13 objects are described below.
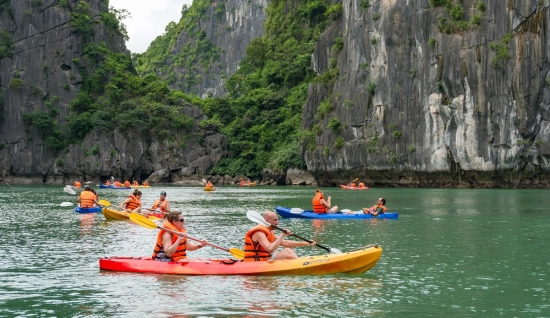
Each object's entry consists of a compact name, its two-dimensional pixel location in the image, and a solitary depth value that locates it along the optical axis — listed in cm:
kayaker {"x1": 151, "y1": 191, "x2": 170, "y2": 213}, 2877
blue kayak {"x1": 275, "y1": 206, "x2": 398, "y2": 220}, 2942
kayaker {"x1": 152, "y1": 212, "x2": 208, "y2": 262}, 1520
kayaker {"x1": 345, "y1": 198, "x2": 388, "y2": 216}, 2927
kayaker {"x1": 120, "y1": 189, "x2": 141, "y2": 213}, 3016
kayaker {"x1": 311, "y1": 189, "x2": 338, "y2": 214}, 3025
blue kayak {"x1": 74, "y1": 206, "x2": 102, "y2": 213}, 3256
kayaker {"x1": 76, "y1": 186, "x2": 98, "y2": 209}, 3253
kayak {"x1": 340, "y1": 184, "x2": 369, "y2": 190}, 6128
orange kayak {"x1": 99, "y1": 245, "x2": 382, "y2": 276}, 1484
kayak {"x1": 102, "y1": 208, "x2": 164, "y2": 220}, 2931
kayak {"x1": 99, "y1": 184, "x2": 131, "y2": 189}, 7288
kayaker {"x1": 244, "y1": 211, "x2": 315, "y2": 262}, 1467
